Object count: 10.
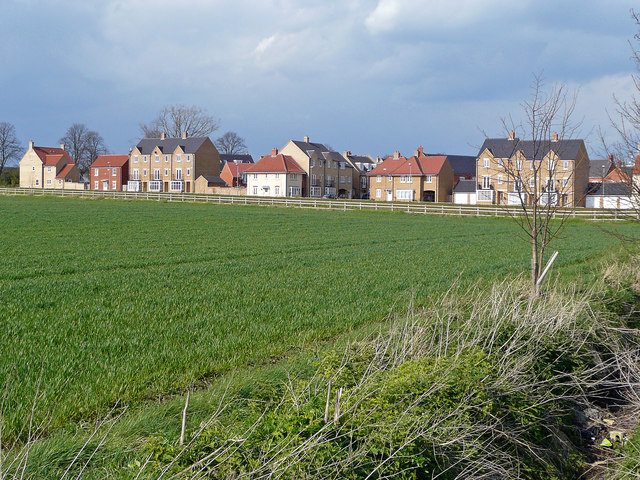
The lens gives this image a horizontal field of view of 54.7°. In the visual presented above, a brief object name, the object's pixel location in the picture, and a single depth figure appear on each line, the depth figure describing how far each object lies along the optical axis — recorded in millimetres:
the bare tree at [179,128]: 107688
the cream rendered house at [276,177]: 92938
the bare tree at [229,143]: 139125
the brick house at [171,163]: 99875
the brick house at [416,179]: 89750
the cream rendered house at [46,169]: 113625
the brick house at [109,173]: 107631
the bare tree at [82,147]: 128125
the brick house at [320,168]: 96750
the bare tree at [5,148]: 113750
